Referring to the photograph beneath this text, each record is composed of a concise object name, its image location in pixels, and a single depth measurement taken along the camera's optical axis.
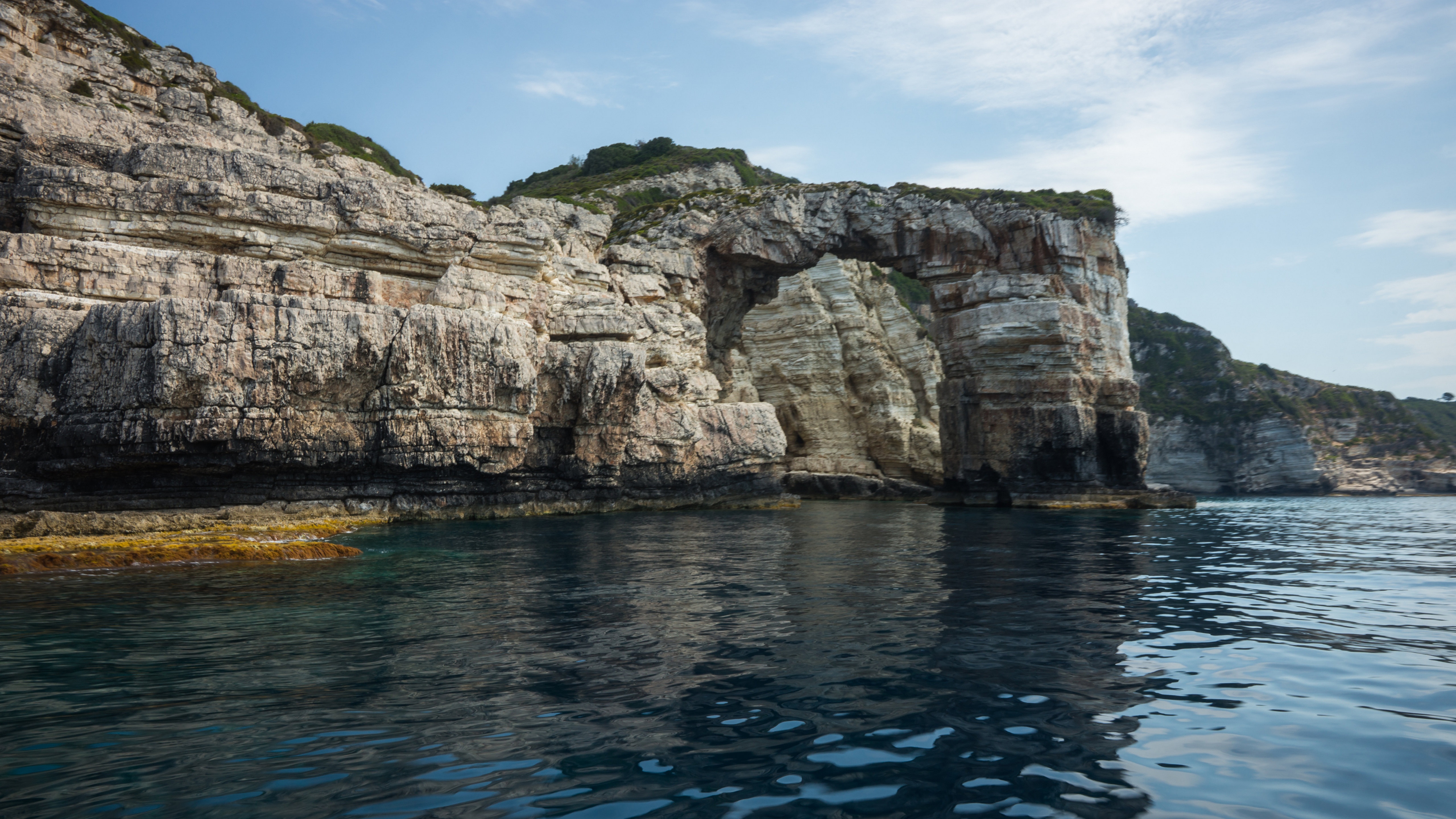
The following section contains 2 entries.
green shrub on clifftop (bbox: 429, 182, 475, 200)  45.06
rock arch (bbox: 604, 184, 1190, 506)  43.81
